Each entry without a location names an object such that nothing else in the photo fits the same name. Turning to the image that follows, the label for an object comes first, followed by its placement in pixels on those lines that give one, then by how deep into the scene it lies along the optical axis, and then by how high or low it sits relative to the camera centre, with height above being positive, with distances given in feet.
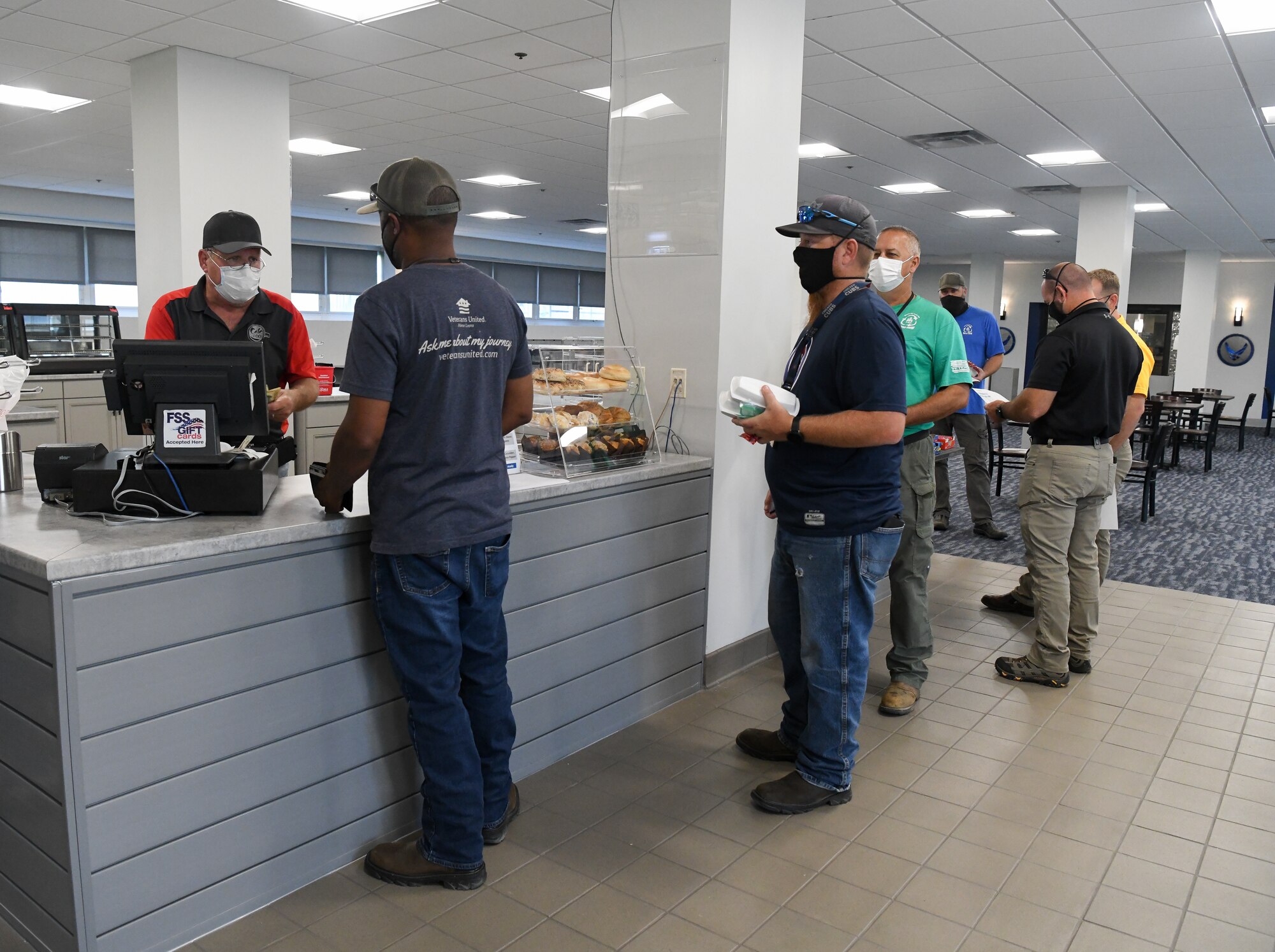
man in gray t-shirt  6.52 -0.88
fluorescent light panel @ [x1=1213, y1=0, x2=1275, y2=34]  14.33 +5.69
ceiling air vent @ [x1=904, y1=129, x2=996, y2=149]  23.77 +5.98
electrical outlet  11.32 -0.23
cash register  6.75 -0.56
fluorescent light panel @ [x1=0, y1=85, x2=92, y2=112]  21.54 +5.87
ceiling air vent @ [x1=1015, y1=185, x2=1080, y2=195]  31.19 +6.14
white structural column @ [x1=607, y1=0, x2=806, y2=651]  10.94 +1.79
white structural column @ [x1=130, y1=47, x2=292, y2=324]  18.44 +3.95
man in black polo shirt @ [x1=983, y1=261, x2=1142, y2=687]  11.51 -0.88
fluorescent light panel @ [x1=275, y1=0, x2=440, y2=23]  15.28 +5.75
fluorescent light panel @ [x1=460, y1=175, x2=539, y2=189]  32.89 +6.34
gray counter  5.78 -2.54
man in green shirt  10.77 -0.71
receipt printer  7.18 -0.92
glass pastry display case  9.50 -0.61
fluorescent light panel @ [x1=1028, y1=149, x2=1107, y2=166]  25.70 +6.00
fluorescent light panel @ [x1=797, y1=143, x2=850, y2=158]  25.80 +6.06
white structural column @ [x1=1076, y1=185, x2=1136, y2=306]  30.76 +4.83
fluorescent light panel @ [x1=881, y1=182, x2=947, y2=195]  31.83 +6.23
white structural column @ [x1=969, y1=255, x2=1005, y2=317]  52.42 +4.98
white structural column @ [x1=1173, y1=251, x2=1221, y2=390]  47.44 +3.06
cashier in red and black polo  9.41 +0.23
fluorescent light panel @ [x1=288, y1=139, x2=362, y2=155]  27.53 +6.21
